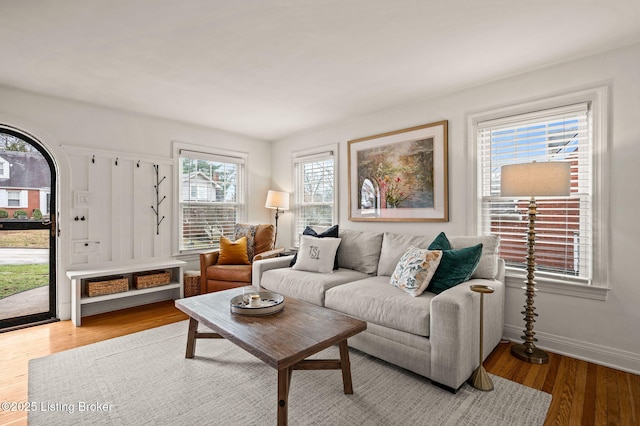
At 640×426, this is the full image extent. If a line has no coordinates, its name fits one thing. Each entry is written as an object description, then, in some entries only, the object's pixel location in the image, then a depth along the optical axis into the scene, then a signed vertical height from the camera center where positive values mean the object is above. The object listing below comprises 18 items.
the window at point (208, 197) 4.40 +0.20
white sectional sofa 1.97 -0.71
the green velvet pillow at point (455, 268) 2.41 -0.44
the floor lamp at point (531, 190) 2.24 +0.16
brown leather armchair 3.76 -0.76
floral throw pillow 2.41 -0.47
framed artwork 3.29 +0.41
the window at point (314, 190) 4.45 +0.32
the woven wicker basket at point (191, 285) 4.01 -0.95
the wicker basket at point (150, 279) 3.71 -0.82
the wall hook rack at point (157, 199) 4.09 +0.15
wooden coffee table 1.57 -0.69
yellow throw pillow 4.03 -0.55
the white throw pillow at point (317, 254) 3.33 -0.47
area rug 1.76 -1.16
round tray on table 2.06 -0.64
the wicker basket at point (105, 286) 3.38 -0.83
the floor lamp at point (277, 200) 4.76 +0.16
